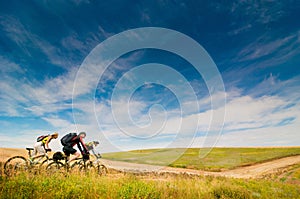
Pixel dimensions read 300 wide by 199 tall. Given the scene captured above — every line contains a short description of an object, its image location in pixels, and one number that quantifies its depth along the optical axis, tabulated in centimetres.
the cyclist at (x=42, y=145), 781
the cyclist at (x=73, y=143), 810
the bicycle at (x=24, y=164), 654
